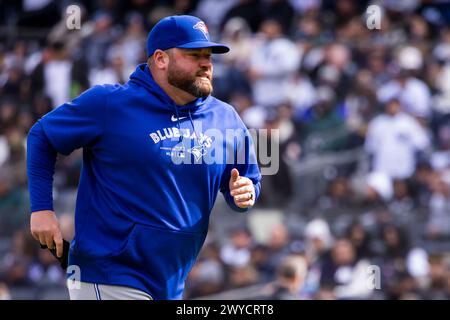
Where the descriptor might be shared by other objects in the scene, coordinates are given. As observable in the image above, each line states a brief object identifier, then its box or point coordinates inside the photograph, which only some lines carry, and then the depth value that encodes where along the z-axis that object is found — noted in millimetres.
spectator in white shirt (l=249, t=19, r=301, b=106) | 12641
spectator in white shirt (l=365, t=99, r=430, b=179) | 11953
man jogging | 5191
